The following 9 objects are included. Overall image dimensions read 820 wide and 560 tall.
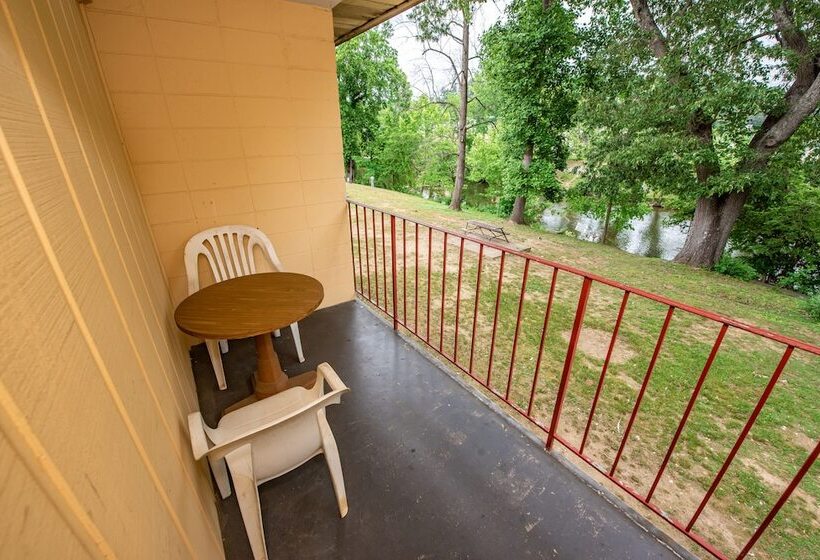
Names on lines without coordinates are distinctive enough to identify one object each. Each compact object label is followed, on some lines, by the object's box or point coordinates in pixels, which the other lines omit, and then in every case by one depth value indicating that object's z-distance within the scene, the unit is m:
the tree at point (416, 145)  14.90
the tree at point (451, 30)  8.97
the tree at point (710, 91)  5.47
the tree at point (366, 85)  12.74
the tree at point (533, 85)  7.82
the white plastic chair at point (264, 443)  1.16
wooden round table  1.76
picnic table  8.06
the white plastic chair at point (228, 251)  2.45
